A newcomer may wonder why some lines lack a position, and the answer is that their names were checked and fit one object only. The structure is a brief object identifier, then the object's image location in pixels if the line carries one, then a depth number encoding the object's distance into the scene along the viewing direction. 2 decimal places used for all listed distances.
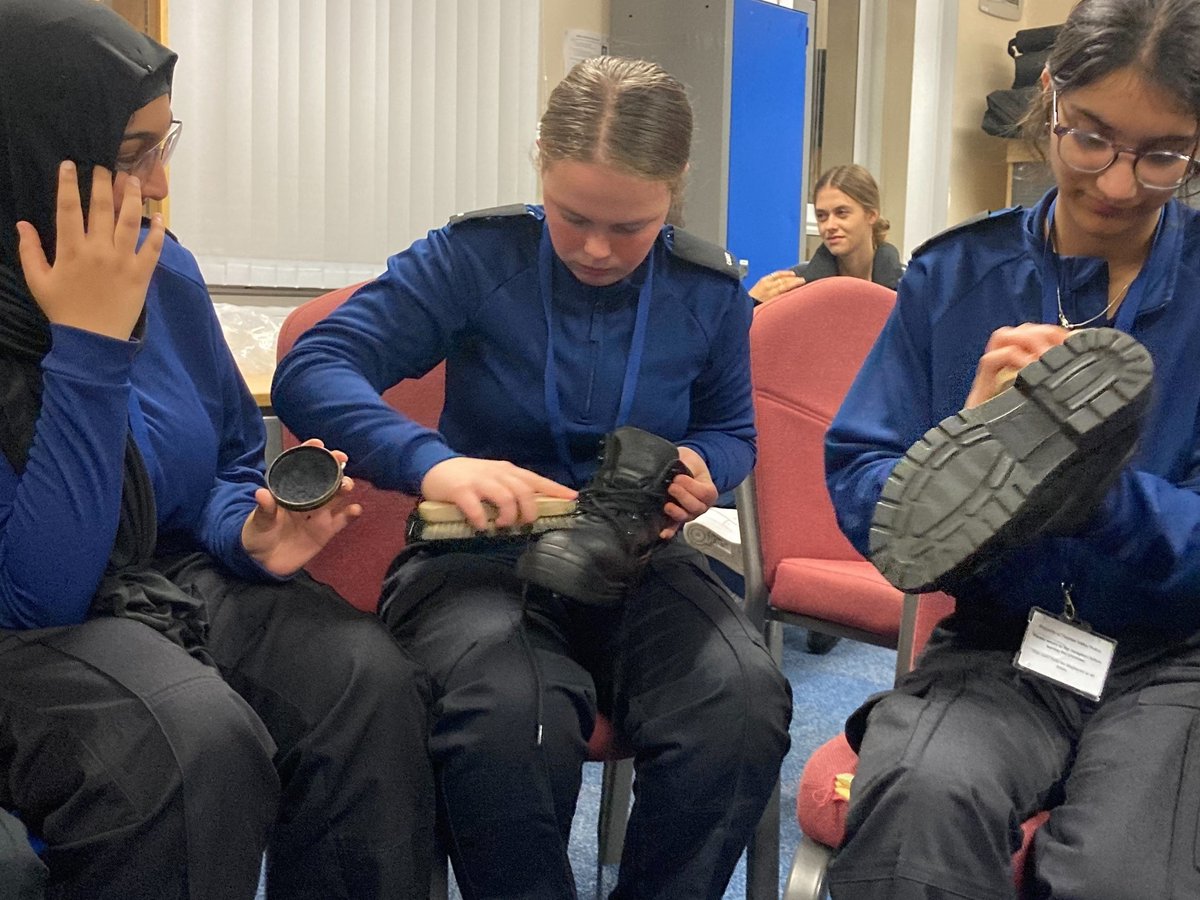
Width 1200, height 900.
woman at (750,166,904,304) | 3.40
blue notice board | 3.40
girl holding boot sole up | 0.79
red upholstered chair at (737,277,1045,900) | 1.57
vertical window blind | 2.70
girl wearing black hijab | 0.82
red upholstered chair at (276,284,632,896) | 1.34
